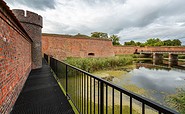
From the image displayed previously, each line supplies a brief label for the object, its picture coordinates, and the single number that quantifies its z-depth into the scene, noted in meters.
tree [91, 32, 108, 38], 42.60
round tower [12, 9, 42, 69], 5.44
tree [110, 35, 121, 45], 41.04
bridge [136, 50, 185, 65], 19.43
